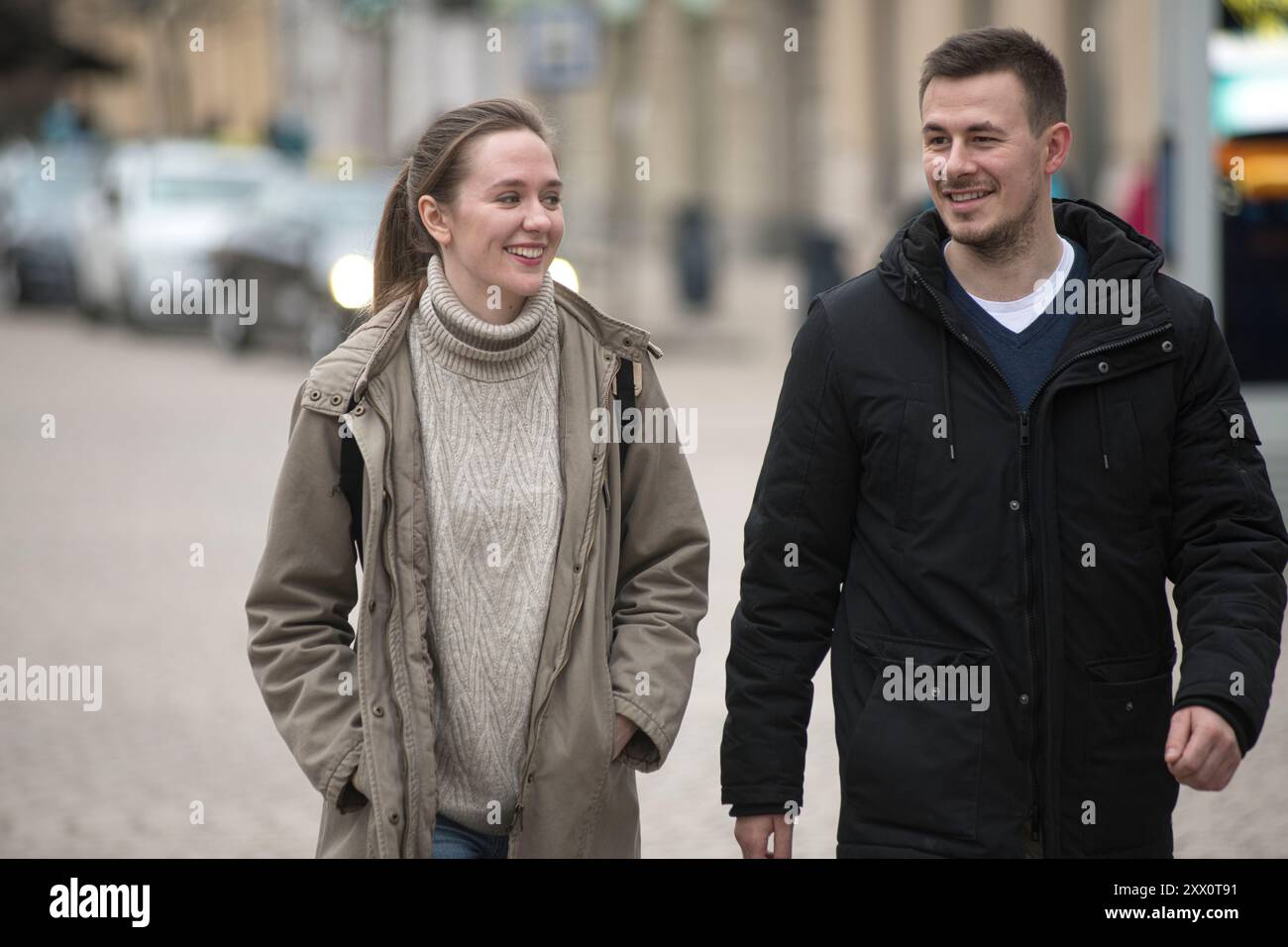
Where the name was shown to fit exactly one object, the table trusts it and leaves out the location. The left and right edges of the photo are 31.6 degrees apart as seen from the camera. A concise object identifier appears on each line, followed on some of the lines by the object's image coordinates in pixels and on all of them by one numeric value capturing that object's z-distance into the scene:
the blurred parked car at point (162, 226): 25.50
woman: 3.57
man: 3.53
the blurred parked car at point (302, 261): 20.72
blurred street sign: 20.19
